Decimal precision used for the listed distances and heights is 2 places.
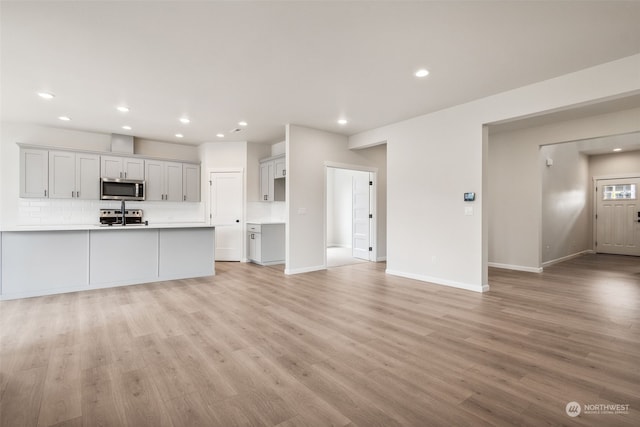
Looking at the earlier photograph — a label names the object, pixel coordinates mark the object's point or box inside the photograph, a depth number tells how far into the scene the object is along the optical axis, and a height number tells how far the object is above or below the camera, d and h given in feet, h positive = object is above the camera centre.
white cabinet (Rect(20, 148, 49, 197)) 18.15 +2.61
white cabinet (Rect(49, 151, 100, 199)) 18.95 +2.58
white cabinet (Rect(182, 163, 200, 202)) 23.47 +2.52
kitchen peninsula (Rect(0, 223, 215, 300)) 13.37 -2.24
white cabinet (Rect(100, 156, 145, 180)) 20.56 +3.35
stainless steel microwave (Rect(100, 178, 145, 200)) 20.38 +1.79
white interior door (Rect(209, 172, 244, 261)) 23.36 +0.12
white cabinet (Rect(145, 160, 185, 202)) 22.12 +2.57
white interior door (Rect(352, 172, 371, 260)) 23.98 -0.32
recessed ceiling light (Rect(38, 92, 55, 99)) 13.74 +5.69
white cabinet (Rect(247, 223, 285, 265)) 21.52 -2.24
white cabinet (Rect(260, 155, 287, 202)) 22.18 +2.62
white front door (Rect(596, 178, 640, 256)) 26.76 -0.34
